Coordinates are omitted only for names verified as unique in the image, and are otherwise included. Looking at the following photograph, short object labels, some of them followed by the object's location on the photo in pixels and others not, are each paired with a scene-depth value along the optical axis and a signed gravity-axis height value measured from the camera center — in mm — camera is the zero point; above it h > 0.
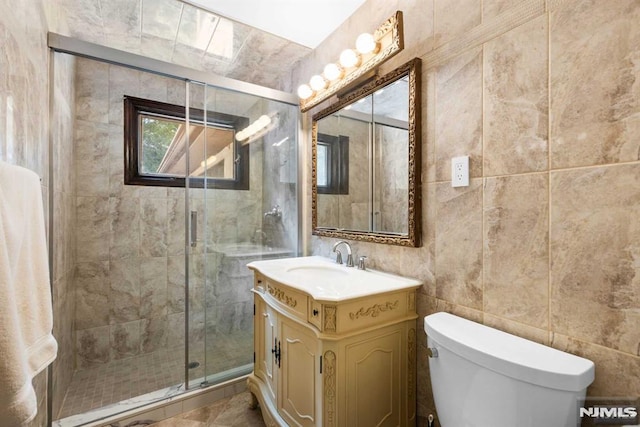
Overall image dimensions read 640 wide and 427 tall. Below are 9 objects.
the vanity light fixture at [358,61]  1295 +798
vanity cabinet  1015 -588
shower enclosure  1812 -91
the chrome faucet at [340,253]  1546 -246
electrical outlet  1061 +150
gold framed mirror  1261 +260
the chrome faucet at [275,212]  2162 -14
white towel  554 -199
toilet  679 -448
